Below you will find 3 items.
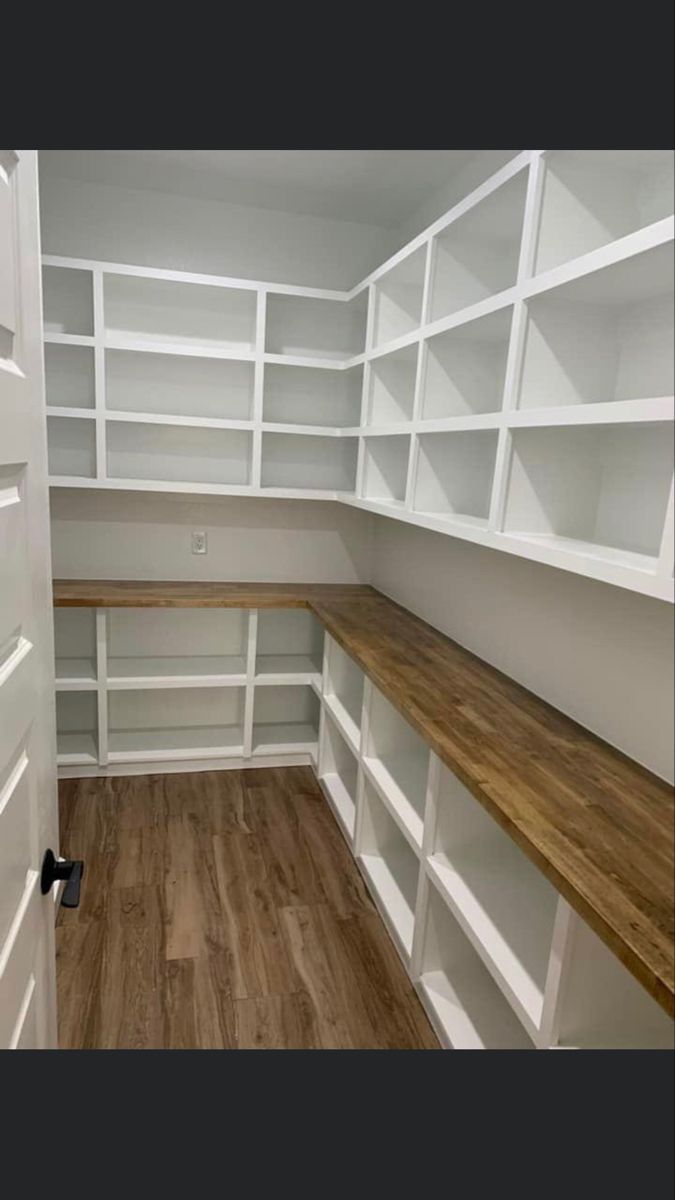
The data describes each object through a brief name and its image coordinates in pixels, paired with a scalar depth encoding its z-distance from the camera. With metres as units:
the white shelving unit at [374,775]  1.21
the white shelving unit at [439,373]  1.41
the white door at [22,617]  0.77
